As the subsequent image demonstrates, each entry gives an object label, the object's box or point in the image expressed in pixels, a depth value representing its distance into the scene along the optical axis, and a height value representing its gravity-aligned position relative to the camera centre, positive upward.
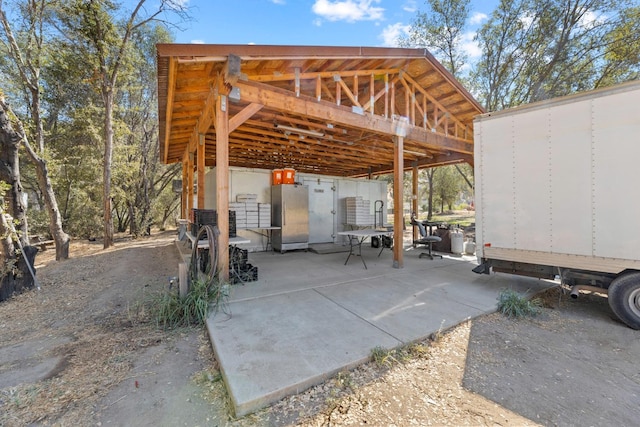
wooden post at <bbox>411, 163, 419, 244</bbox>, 8.88 +0.63
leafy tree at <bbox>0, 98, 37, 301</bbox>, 4.06 -0.07
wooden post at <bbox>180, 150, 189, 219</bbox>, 9.12 +1.02
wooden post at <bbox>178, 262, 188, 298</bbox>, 2.91 -0.77
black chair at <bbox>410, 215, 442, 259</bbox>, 5.94 -0.65
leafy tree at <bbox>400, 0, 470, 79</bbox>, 10.97 +7.99
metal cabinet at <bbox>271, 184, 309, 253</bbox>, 6.86 -0.09
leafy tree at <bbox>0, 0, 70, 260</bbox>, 6.29 +3.70
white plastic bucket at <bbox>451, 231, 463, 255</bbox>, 6.57 -0.81
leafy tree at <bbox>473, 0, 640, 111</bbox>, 8.27 +5.76
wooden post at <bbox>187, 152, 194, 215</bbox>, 7.71 +1.03
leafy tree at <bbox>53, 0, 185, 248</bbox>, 7.17 +5.21
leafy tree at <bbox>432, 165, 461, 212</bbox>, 20.67 +2.26
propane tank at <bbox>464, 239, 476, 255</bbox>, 6.58 -0.94
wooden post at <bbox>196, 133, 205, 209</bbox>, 5.97 +1.12
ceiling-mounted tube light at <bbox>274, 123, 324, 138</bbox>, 5.53 +1.82
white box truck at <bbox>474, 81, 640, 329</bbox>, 2.85 +0.22
